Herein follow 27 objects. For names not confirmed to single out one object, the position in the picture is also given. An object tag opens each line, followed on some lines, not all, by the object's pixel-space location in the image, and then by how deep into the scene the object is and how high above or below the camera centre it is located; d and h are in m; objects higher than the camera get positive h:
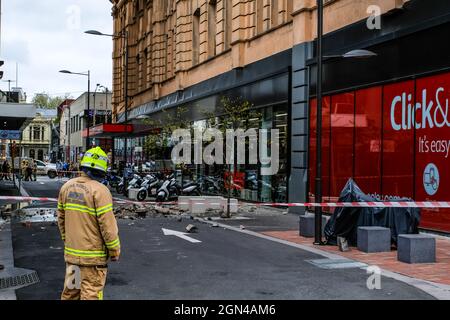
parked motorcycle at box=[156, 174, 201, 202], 21.27 -1.11
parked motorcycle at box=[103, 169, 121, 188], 32.22 -1.04
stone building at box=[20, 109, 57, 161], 115.56 +4.62
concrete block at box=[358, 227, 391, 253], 10.65 -1.45
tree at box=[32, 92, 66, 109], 131.12 +14.12
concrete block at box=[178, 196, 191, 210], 19.34 -1.41
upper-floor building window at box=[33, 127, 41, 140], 117.12 +5.74
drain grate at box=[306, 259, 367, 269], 9.27 -1.70
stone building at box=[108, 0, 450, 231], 13.84 +2.69
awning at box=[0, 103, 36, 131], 23.00 +2.06
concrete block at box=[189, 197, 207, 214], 18.66 -1.47
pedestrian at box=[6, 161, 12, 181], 43.20 -1.01
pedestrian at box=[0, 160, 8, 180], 41.68 -0.83
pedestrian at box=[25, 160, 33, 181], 43.17 -0.91
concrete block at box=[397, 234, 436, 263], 9.62 -1.46
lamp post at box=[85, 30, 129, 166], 28.95 +6.67
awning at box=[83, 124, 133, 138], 36.62 +2.11
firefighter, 4.97 -0.67
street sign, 31.92 +1.53
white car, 52.59 -0.69
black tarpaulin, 11.14 -1.10
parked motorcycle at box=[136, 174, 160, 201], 23.11 -1.07
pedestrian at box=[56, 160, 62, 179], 50.78 -0.81
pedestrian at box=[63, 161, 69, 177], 52.93 -0.73
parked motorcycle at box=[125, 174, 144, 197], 26.03 -1.01
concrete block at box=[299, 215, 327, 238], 12.92 -1.46
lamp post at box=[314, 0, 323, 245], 11.67 +0.53
